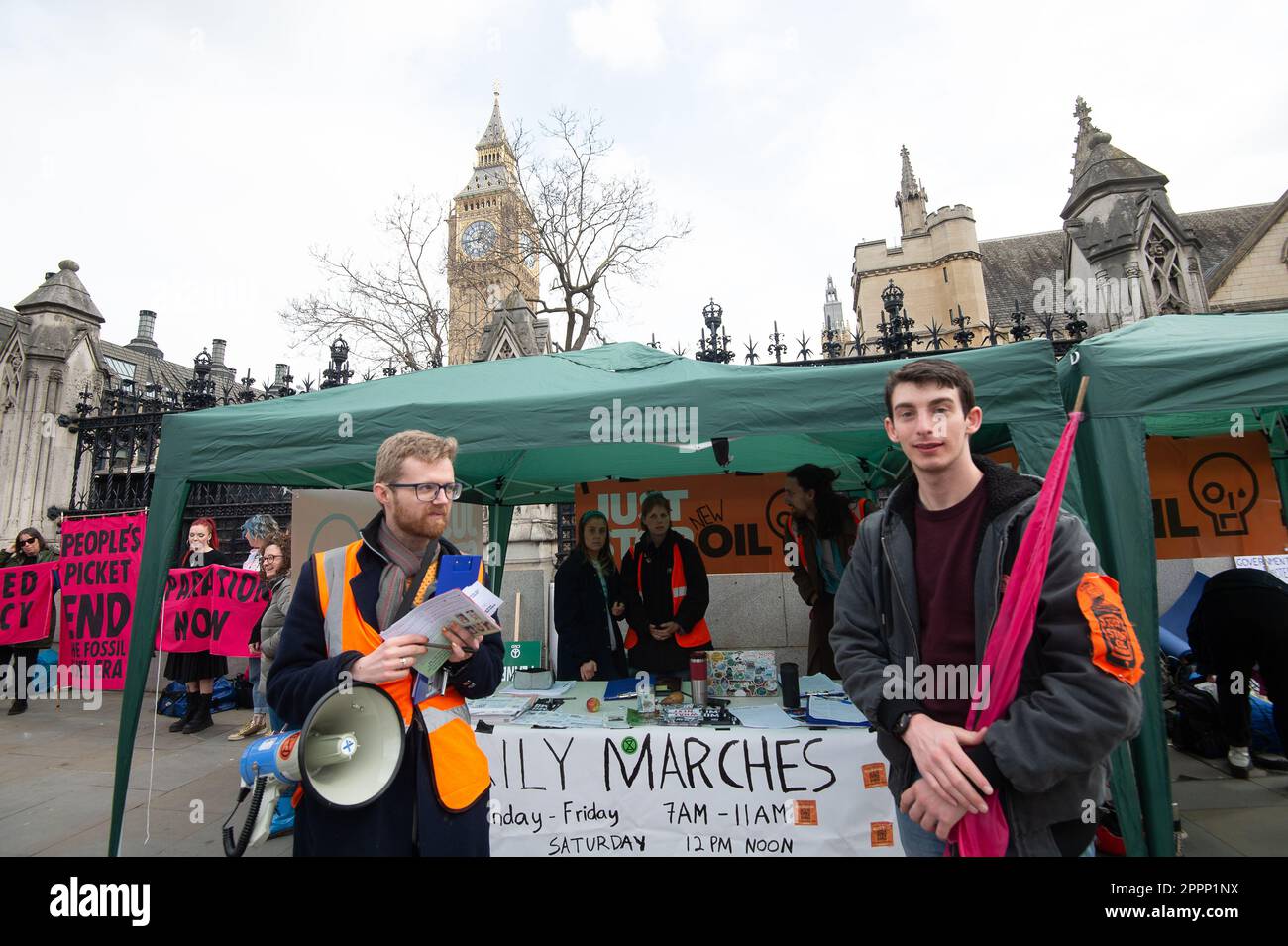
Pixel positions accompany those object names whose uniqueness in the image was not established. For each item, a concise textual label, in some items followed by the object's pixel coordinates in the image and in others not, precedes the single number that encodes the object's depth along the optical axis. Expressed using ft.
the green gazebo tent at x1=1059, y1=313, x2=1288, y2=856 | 8.64
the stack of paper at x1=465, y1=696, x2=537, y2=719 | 11.41
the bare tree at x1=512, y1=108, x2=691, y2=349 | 60.29
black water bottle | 11.22
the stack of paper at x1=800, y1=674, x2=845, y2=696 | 12.27
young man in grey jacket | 4.43
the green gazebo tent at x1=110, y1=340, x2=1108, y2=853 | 9.48
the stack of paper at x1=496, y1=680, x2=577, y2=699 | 12.90
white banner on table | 9.56
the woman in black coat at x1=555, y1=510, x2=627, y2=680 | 14.93
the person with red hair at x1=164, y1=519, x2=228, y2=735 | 19.65
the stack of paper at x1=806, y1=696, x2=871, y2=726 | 10.03
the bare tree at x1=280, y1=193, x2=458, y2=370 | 63.26
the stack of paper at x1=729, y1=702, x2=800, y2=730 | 10.17
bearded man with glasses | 5.15
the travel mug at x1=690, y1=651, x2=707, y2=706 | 11.09
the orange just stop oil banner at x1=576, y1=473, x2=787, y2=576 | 19.47
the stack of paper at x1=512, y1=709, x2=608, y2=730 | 10.62
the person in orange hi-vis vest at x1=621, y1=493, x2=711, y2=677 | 14.06
